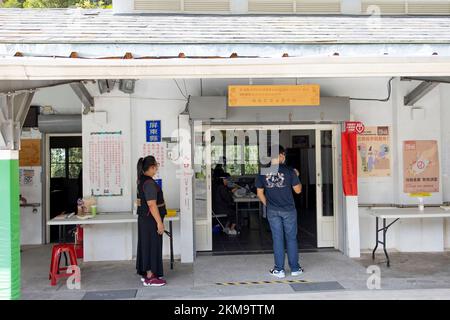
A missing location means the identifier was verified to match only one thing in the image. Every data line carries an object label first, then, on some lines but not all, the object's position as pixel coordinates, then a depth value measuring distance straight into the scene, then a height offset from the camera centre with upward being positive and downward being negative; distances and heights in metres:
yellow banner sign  5.18 +0.78
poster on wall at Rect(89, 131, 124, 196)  7.14 +0.13
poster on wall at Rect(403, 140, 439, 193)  7.45 -0.03
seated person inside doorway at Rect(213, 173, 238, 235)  8.62 -0.63
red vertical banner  7.07 -0.04
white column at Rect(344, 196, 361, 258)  7.10 -0.91
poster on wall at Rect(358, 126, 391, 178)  7.47 +0.20
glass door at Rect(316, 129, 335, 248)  7.58 -0.38
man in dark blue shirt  5.99 -0.48
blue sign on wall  7.26 +0.56
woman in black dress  5.65 -0.72
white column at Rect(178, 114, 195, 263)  6.90 -0.69
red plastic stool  5.92 -1.10
